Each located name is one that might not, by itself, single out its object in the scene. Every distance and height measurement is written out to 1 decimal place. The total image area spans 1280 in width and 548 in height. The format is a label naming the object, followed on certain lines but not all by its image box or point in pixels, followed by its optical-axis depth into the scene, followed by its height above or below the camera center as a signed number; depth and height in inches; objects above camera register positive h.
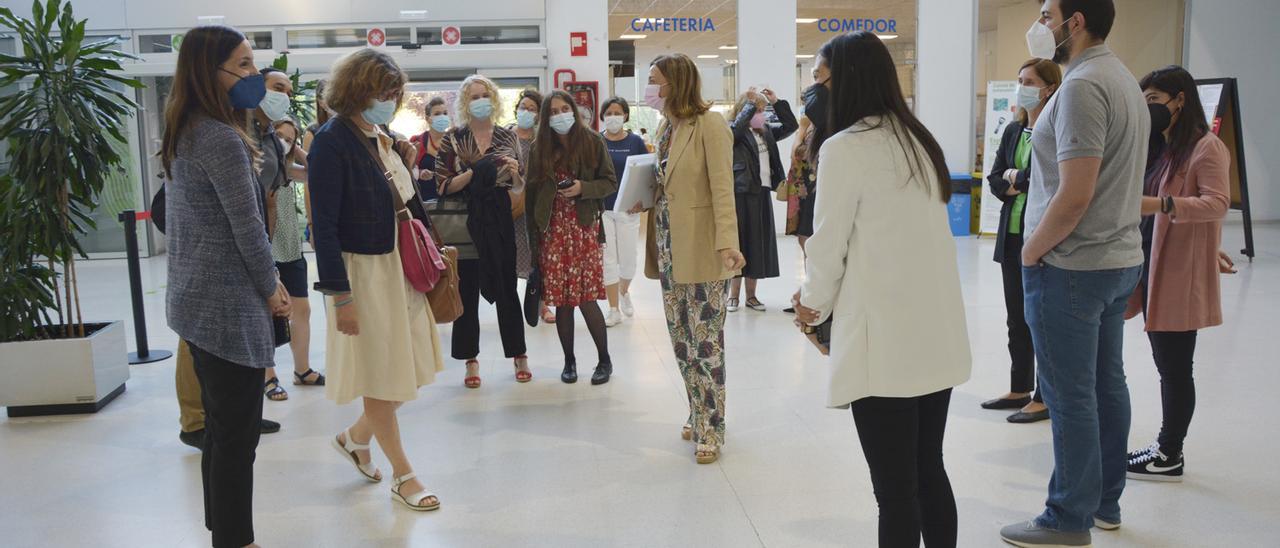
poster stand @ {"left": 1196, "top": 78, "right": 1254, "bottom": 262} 356.2 +3.4
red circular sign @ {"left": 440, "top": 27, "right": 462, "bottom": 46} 428.8 +52.3
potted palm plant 177.6 -4.7
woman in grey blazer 99.3 -7.1
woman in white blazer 86.7 -11.4
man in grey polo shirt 102.7 -11.3
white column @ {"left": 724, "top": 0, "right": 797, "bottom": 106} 446.9 +47.1
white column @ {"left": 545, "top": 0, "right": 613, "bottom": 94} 433.7 +51.8
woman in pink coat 129.6 -15.5
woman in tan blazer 145.6 -12.6
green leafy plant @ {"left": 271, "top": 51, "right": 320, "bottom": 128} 336.2 +21.5
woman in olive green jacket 192.5 -12.5
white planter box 181.2 -39.8
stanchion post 229.0 -31.3
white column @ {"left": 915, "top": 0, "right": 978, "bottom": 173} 456.4 +31.9
